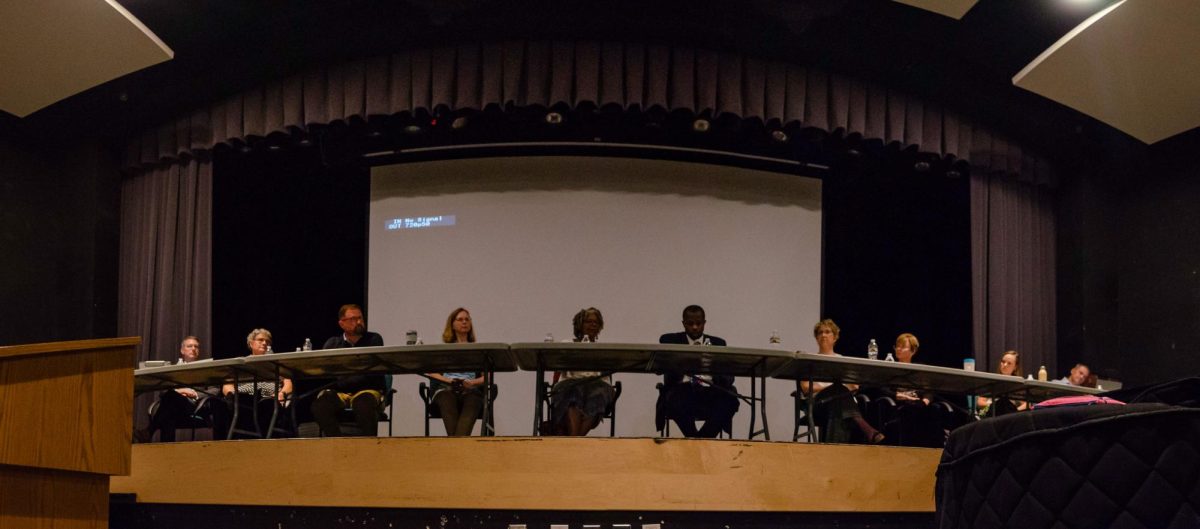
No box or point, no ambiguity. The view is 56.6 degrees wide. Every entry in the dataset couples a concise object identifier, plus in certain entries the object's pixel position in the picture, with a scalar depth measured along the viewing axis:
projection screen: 7.48
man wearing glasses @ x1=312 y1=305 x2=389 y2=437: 5.27
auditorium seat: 1.15
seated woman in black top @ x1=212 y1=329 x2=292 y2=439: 5.92
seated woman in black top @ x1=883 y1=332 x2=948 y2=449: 5.43
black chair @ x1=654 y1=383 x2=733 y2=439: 5.46
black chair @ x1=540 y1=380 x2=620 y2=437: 5.14
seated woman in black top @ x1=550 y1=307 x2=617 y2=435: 5.16
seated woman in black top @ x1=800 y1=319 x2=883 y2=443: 5.32
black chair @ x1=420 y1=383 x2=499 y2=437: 4.26
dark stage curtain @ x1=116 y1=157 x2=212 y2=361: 7.36
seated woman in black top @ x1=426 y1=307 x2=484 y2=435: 5.39
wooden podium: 2.28
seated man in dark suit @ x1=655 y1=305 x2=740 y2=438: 5.23
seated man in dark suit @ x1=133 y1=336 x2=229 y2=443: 5.86
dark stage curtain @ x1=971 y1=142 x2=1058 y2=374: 7.44
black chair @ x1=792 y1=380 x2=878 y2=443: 4.99
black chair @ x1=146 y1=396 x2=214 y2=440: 5.90
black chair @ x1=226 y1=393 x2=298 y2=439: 5.66
